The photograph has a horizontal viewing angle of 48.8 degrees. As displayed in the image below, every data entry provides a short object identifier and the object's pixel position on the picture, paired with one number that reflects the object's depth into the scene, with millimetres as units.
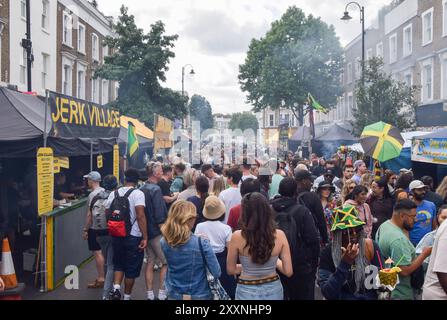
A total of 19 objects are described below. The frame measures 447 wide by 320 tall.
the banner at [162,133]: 14508
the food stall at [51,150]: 7219
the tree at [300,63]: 41406
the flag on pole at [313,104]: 23189
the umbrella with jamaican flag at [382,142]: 10859
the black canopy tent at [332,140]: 23484
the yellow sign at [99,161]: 11505
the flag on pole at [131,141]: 12801
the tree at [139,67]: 26609
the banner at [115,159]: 11799
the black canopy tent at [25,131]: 7379
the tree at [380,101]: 19406
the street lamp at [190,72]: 34188
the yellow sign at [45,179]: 6994
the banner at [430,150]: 9700
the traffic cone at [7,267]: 6121
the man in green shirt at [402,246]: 4043
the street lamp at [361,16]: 22766
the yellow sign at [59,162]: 8531
